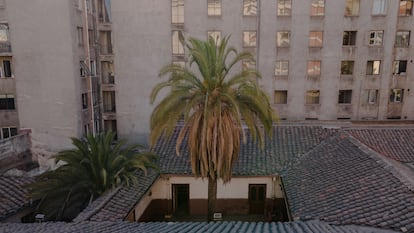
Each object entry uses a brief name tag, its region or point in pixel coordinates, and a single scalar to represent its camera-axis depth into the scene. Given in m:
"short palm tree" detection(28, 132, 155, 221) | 16.67
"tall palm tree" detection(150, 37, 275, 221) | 14.49
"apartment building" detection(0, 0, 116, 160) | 28.31
